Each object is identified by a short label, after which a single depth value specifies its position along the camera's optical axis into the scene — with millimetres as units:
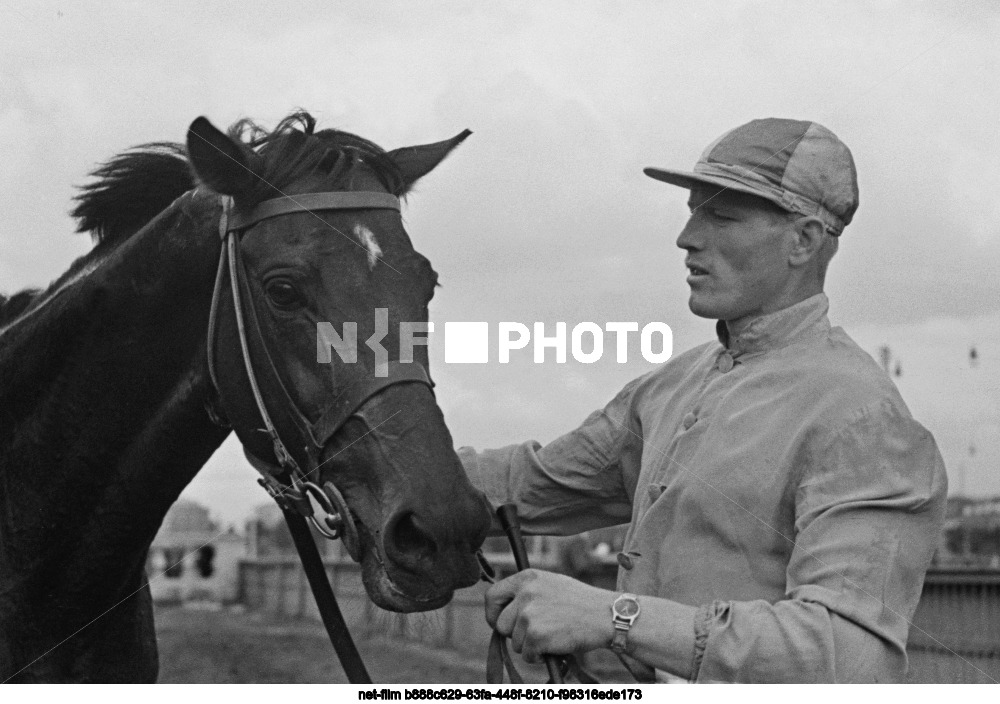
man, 1357
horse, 1652
